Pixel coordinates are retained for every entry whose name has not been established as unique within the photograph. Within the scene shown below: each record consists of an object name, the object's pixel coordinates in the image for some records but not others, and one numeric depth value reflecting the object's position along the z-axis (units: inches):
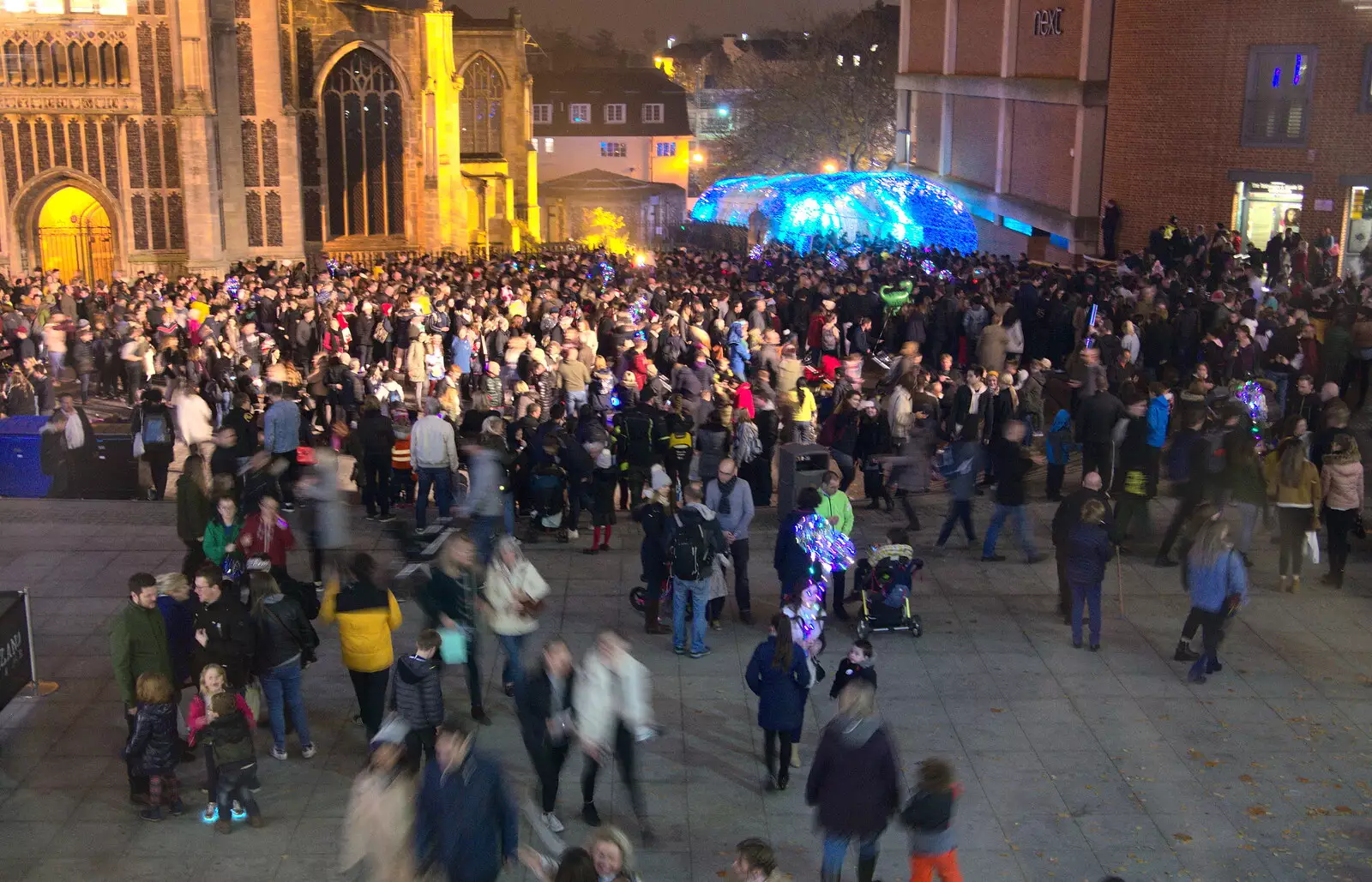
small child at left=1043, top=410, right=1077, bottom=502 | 610.2
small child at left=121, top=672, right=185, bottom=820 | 332.8
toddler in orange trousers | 281.3
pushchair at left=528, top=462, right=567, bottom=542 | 547.2
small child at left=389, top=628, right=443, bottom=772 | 344.5
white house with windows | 3533.5
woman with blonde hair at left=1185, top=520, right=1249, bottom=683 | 418.0
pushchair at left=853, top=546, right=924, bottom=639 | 454.9
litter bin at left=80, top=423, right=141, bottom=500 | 620.1
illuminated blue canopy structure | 1565.0
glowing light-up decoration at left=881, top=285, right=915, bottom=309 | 938.1
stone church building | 1311.5
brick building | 1123.9
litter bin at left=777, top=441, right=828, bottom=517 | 552.4
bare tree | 3270.2
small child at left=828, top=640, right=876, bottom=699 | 351.9
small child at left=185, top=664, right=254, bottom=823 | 327.9
